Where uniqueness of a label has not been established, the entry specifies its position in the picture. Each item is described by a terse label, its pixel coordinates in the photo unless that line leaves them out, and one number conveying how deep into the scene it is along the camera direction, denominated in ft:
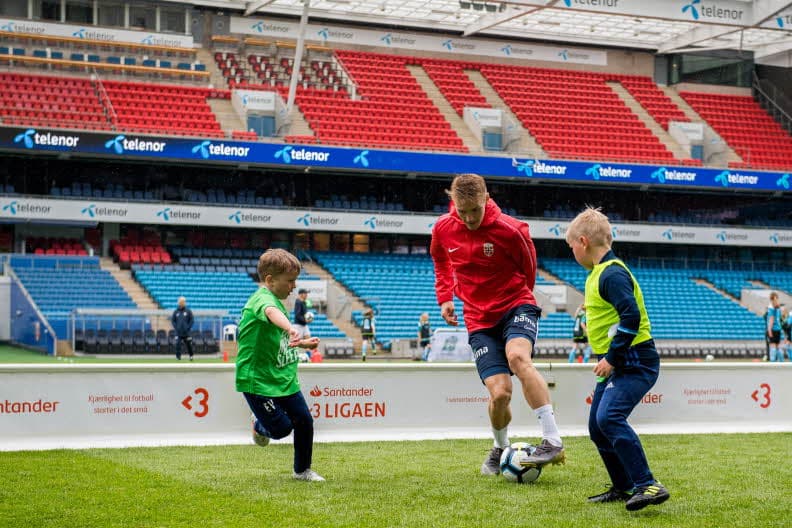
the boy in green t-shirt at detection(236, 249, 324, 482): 23.67
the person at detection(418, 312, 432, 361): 95.35
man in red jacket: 23.35
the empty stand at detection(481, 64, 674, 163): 140.77
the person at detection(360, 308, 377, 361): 98.80
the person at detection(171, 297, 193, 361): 84.53
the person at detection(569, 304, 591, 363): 75.31
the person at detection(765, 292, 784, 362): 86.84
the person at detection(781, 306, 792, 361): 89.92
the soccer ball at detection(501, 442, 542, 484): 23.68
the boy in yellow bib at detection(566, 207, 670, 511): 19.65
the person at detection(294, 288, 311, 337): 75.86
